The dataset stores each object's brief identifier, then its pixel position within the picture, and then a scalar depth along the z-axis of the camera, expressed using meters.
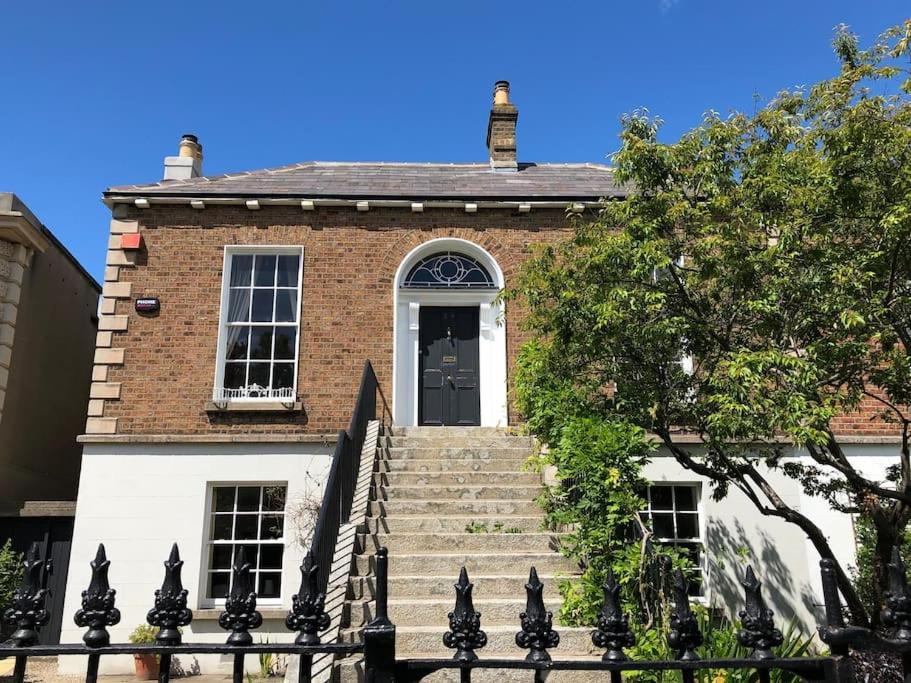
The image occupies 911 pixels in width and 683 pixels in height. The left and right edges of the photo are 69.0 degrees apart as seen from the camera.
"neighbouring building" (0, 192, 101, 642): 9.77
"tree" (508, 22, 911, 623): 5.39
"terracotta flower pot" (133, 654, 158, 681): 8.38
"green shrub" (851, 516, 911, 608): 8.82
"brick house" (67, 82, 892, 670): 9.52
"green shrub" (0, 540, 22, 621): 8.87
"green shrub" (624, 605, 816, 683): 4.90
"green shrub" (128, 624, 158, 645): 8.55
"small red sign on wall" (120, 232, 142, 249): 10.55
